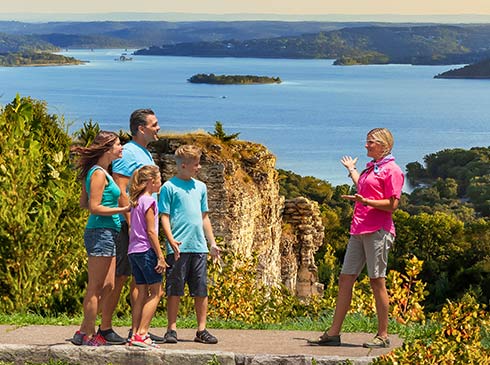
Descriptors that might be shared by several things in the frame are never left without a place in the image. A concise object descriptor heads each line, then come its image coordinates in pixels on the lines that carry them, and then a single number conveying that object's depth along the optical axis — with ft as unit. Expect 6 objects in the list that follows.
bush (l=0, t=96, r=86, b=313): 40.95
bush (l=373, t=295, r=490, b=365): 25.60
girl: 30.59
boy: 31.41
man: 31.59
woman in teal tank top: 30.30
